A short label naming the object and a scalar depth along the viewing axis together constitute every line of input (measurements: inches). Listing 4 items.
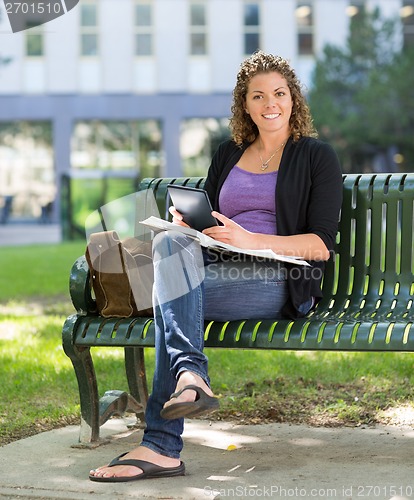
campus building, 1906.8
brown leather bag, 218.7
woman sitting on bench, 194.9
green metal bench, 201.3
